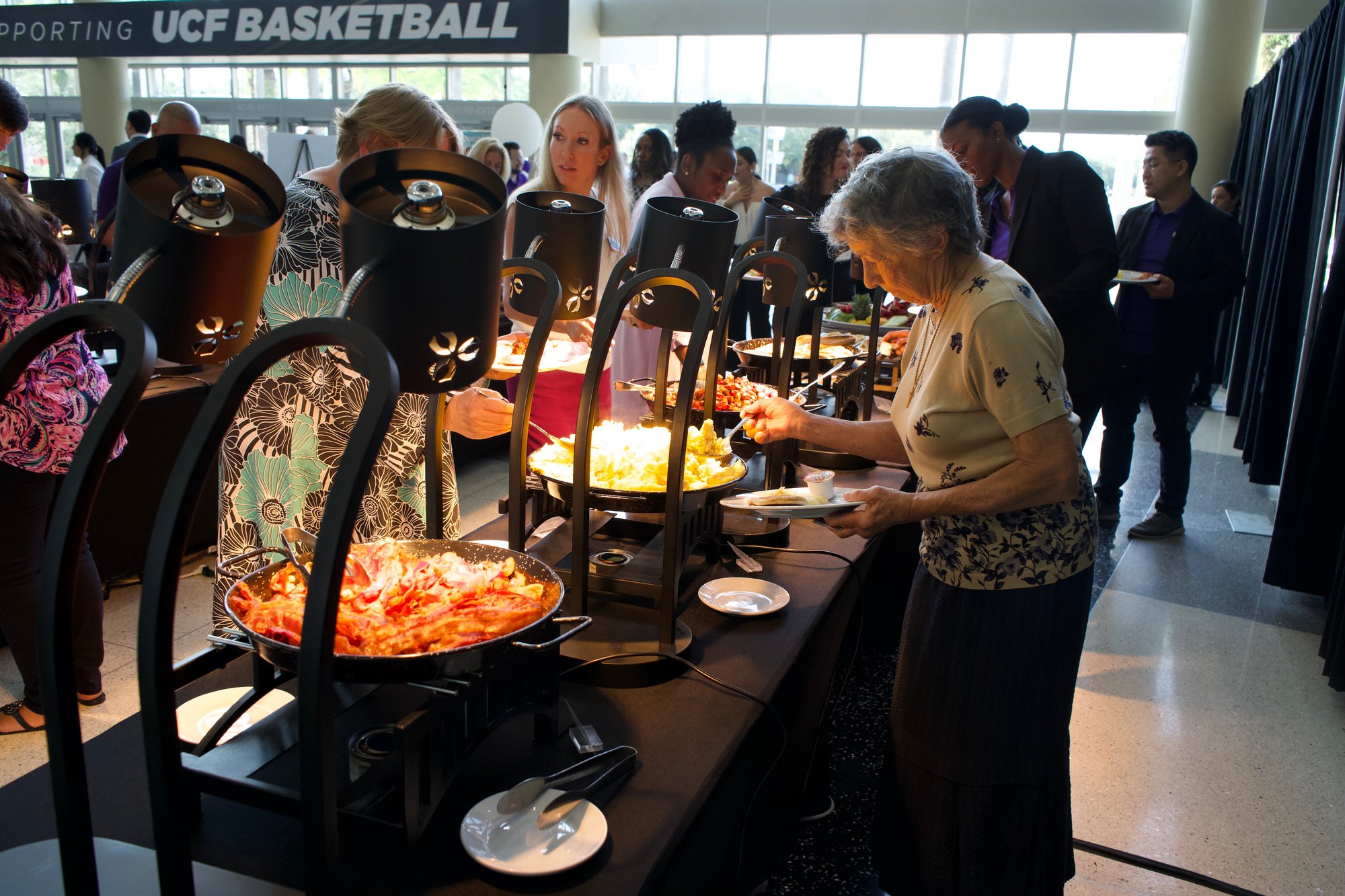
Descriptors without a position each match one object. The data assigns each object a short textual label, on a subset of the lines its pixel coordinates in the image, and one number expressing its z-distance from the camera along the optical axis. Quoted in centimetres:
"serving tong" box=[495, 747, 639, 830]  107
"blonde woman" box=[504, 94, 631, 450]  299
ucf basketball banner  1113
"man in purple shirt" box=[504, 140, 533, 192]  730
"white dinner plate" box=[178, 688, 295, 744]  120
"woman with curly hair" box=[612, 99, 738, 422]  362
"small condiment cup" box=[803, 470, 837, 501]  174
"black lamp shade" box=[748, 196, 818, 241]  274
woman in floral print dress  177
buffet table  101
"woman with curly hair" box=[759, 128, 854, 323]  529
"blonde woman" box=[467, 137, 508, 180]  676
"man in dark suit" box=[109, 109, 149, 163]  732
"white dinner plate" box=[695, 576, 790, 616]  171
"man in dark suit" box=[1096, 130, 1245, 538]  443
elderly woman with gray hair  155
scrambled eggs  167
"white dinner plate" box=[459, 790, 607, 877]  100
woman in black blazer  328
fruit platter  451
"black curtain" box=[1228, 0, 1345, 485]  487
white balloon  1073
